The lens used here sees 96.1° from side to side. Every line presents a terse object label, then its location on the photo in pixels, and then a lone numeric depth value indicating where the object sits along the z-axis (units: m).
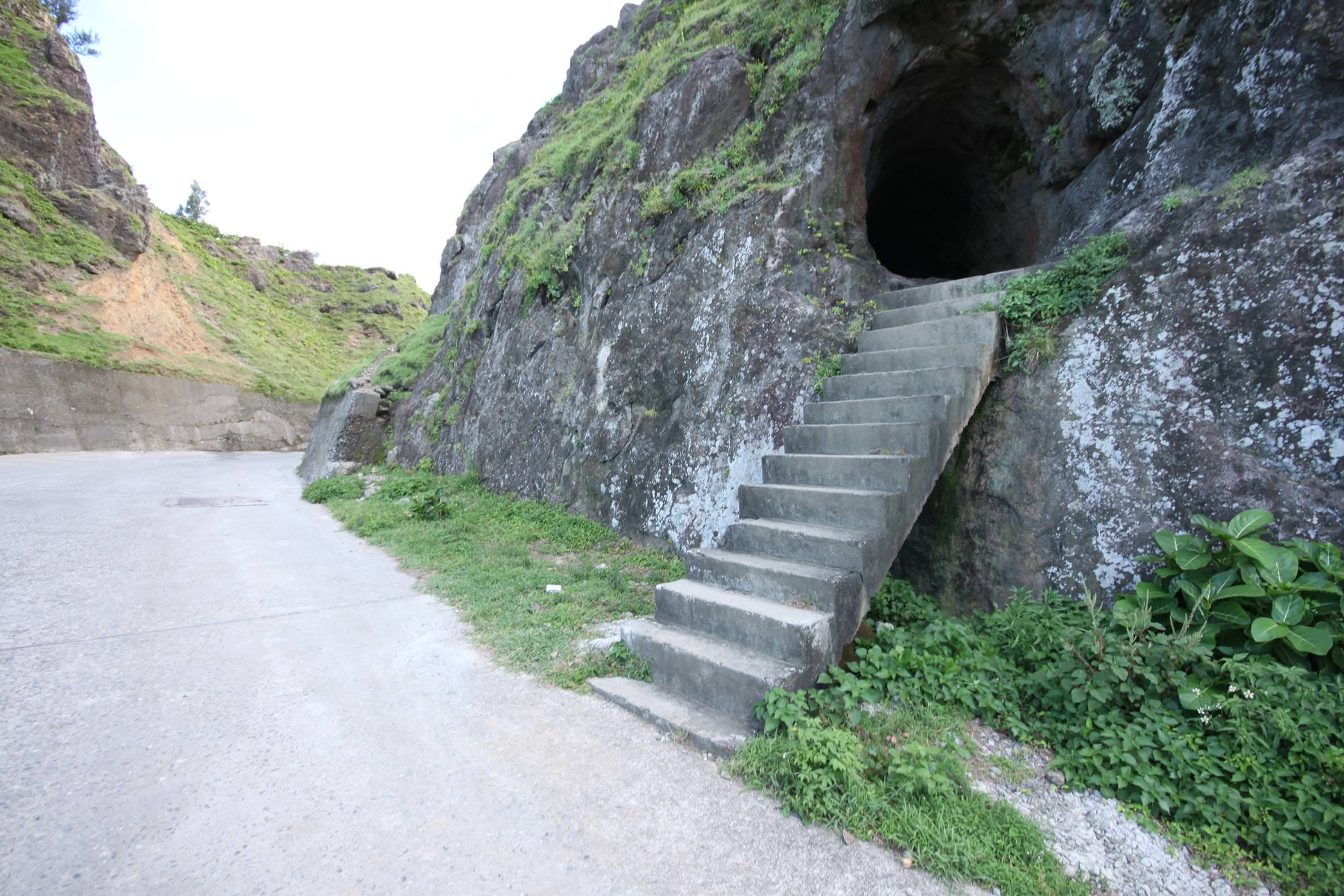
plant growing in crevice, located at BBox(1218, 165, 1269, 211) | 3.74
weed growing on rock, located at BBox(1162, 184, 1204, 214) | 4.01
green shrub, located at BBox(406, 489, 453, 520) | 8.11
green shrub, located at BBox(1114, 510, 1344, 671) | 2.64
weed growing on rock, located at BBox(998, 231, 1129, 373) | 4.18
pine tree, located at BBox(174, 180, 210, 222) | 40.91
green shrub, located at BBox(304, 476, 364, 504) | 10.54
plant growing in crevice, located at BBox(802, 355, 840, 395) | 5.21
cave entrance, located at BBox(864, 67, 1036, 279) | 6.68
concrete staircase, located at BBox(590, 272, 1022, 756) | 3.12
